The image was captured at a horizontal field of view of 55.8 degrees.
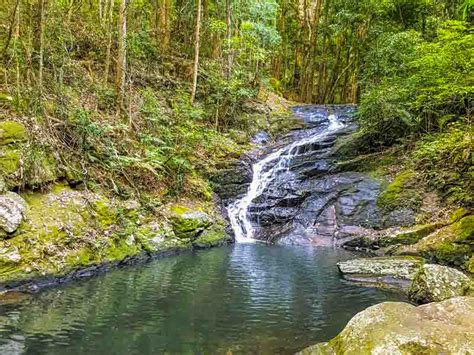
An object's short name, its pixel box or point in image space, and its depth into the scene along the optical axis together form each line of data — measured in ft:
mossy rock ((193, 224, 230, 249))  42.91
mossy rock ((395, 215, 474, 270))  35.55
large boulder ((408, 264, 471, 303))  24.84
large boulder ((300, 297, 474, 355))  14.94
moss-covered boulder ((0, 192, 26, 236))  27.17
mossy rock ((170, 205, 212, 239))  41.70
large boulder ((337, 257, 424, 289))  31.22
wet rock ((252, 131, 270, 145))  65.45
